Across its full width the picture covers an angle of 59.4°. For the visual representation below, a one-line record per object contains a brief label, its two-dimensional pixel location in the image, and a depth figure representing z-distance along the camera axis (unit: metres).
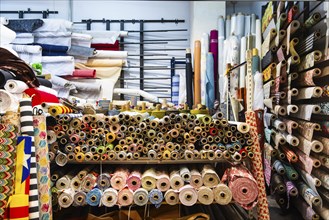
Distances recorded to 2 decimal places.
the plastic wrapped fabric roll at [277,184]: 2.71
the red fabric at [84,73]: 4.41
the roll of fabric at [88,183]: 2.04
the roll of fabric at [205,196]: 1.99
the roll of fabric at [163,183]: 2.04
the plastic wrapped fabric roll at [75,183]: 2.03
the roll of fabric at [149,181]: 2.05
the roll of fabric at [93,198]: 1.95
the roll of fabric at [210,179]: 2.05
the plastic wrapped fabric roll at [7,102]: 1.74
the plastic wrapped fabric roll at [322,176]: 2.31
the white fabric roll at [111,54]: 4.57
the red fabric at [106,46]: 4.66
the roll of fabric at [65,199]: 1.94
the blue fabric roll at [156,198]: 1.98
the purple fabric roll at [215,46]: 4.26
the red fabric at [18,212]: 1.59
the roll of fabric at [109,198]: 1.95
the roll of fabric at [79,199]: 1.97
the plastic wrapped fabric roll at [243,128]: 2.12
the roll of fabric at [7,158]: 1.62
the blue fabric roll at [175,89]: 4.57
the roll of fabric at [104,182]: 2.07
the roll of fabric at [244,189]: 1.97
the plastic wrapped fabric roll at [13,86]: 1.78
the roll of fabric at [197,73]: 4.30
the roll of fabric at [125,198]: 1.98
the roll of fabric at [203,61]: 4.23
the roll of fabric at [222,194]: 1.97
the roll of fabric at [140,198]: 1.98
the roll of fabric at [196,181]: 2.04
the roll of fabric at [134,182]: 2.04
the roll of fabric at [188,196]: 1.97
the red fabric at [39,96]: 2.25
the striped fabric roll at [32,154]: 1.67
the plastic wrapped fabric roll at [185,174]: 2.06
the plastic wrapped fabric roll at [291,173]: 2.70
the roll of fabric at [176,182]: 2.04
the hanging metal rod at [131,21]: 4.86
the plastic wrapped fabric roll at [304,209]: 2.40
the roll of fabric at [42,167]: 1.80
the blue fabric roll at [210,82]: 4.15
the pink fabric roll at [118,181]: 2.05
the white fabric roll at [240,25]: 4.20
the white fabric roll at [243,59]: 3.91
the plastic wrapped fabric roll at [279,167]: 2.80
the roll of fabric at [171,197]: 1.99
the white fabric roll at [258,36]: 3.84
